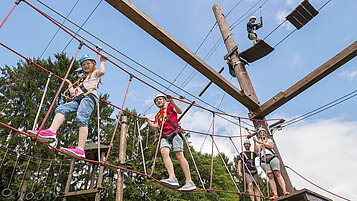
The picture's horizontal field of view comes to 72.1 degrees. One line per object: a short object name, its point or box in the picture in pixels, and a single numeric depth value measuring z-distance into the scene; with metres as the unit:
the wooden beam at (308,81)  4.32
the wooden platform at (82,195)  7.23
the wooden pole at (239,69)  4.55
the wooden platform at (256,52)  5.34
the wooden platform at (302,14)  5.05
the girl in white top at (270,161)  4.28
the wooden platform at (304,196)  3.59
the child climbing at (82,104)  2.38
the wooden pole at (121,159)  5.66
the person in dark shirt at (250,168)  4.72
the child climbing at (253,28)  5.72
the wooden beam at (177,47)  3.91
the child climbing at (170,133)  3.03
